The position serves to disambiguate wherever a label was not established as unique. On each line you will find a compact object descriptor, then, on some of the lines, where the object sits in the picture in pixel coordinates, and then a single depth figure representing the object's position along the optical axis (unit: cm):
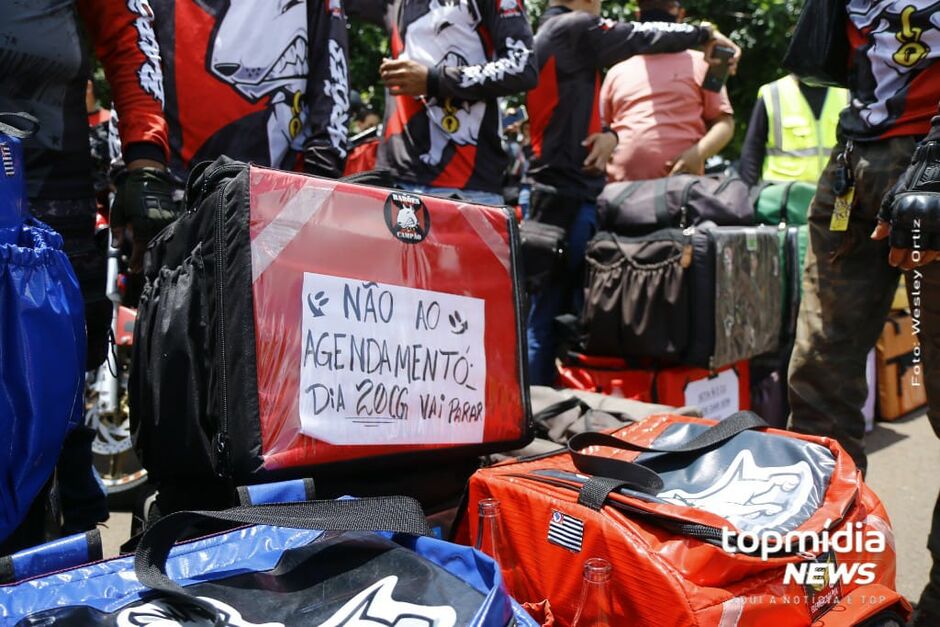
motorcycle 297
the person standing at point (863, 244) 204
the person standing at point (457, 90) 278
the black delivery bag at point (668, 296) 327
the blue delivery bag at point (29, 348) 135
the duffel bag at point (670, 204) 345
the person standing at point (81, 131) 169
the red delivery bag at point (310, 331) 151
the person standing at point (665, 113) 400
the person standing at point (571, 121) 355
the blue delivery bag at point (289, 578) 106
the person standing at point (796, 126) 479
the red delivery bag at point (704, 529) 132
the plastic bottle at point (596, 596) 132
